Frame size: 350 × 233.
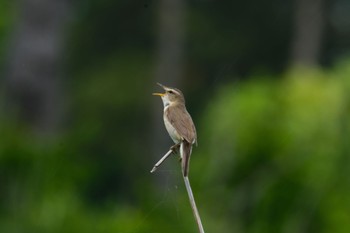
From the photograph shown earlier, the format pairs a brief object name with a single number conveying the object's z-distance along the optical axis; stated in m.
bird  7.91
